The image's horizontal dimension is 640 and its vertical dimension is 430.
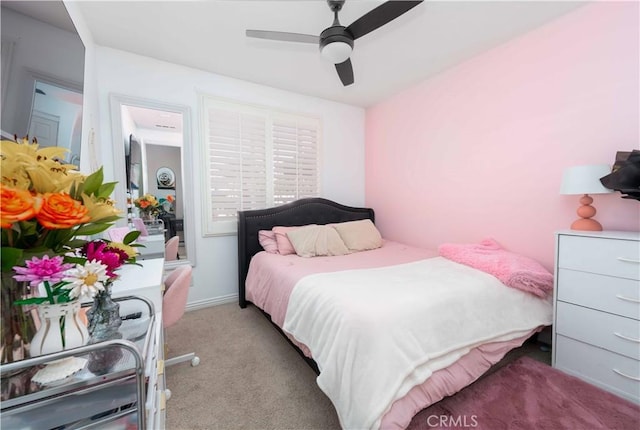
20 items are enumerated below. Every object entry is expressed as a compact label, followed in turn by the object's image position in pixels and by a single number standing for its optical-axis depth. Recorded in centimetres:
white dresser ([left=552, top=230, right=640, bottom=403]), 147
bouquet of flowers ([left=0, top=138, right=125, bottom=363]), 59
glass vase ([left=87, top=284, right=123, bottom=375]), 80
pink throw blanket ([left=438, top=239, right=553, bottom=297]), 175
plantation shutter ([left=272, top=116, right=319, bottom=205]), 323
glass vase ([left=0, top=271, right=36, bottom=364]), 62
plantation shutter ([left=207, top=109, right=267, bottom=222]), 286
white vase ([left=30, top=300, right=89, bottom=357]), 68
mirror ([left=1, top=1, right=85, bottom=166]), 82
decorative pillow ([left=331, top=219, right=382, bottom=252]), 289
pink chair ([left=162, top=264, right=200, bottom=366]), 162
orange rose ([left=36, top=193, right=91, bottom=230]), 59
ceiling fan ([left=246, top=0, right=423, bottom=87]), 153
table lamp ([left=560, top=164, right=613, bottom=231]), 168
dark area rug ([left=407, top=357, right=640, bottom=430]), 134
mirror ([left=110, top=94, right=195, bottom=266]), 240
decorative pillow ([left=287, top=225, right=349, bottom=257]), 263
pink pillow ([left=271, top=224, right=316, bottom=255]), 269
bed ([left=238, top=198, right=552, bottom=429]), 113
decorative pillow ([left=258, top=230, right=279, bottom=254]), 275
